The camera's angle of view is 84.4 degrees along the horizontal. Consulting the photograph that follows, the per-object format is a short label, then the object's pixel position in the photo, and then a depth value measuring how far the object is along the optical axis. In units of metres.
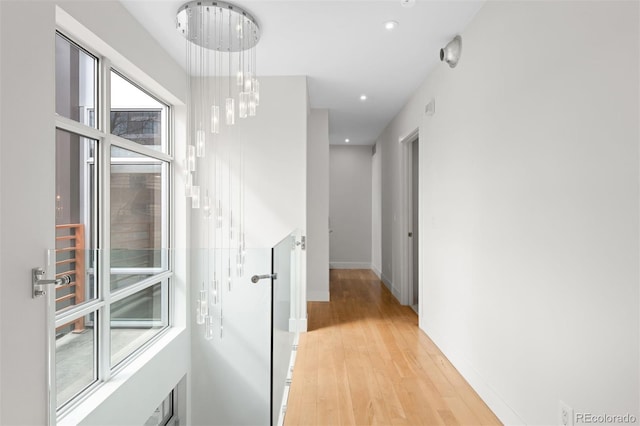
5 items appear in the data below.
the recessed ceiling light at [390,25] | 2.55
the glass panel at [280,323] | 1.98
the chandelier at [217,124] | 2.35
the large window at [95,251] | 1.97
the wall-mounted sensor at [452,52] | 2.71
